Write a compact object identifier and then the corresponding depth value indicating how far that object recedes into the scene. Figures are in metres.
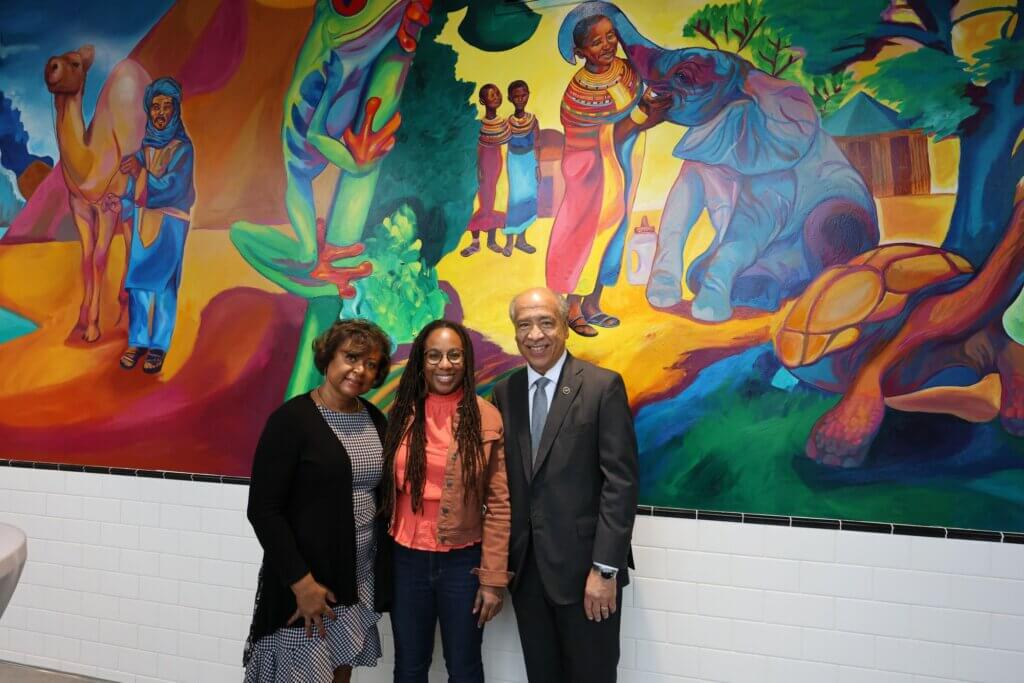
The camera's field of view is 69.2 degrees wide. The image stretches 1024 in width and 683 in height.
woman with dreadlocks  2.46
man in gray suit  2.37
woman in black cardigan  2.39
